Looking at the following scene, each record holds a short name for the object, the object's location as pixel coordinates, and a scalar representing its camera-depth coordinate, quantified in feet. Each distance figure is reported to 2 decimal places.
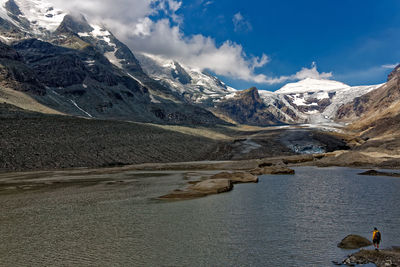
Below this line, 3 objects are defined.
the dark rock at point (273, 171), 287.42
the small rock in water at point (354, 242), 83.61
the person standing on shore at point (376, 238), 77.30
